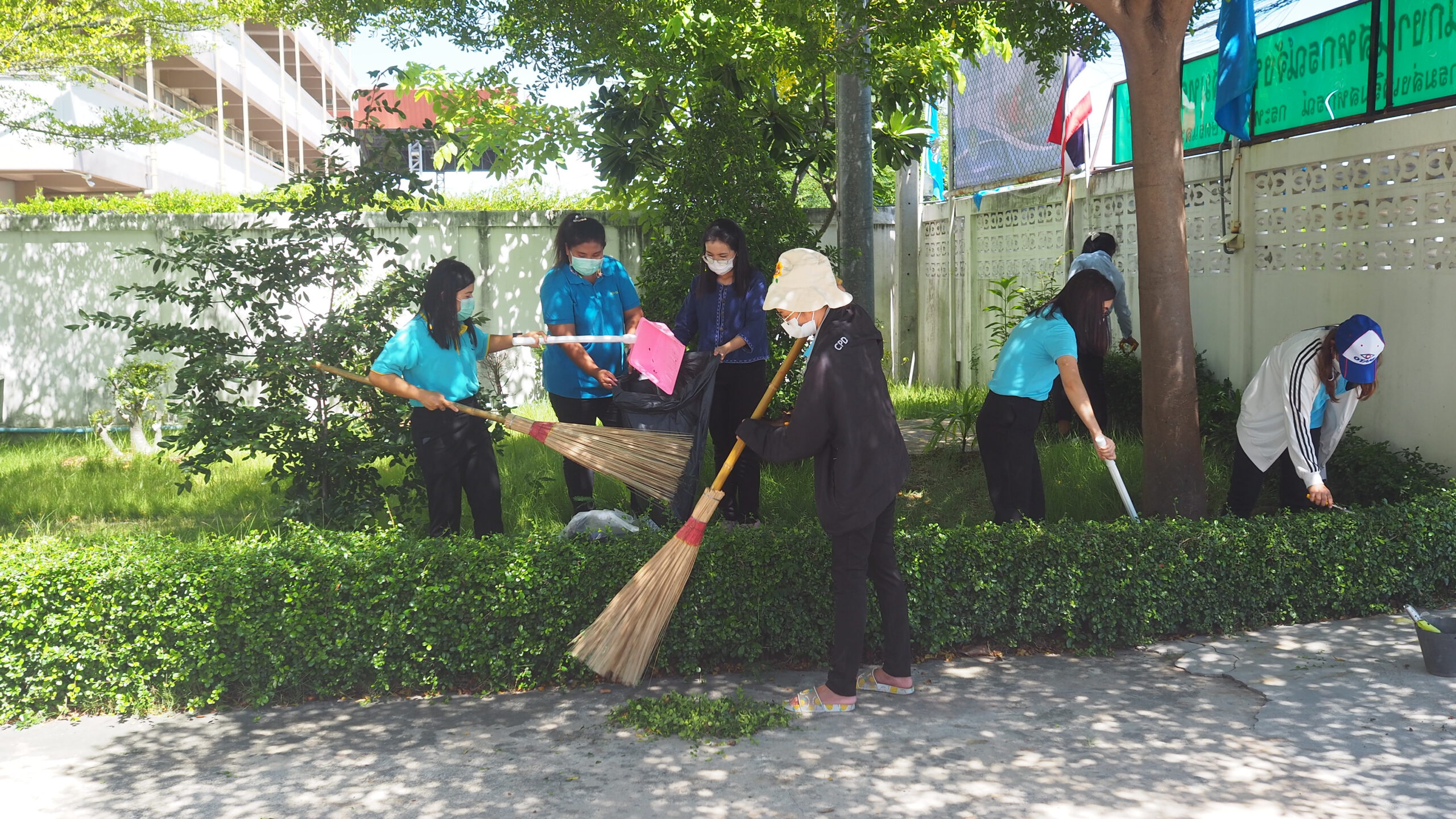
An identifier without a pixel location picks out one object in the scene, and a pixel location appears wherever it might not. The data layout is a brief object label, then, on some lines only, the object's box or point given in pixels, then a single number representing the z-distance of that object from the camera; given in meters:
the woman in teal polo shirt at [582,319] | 5.70
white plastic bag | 5.06
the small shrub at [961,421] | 7.72
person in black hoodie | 4.06
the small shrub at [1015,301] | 9.20
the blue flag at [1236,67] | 7.10
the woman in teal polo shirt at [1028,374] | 5.28
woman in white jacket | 5.02
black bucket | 4.36
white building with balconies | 18.02
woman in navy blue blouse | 5.69
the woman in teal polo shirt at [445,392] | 5.05
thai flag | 9.69
